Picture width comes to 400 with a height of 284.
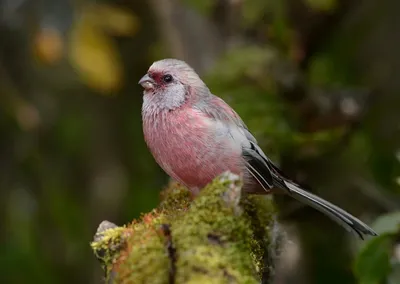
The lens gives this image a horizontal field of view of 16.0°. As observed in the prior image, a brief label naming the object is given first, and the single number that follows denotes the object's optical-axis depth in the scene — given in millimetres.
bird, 6645
